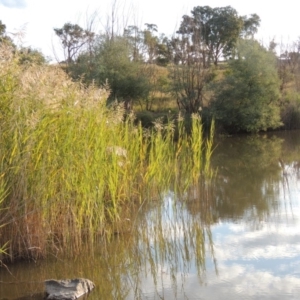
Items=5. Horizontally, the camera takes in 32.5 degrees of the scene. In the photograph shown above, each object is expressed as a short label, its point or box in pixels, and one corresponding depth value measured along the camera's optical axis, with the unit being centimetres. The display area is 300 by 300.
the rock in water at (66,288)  397
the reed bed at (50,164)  444
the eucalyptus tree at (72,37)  2381
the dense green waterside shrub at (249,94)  2152
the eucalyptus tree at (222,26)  3638
